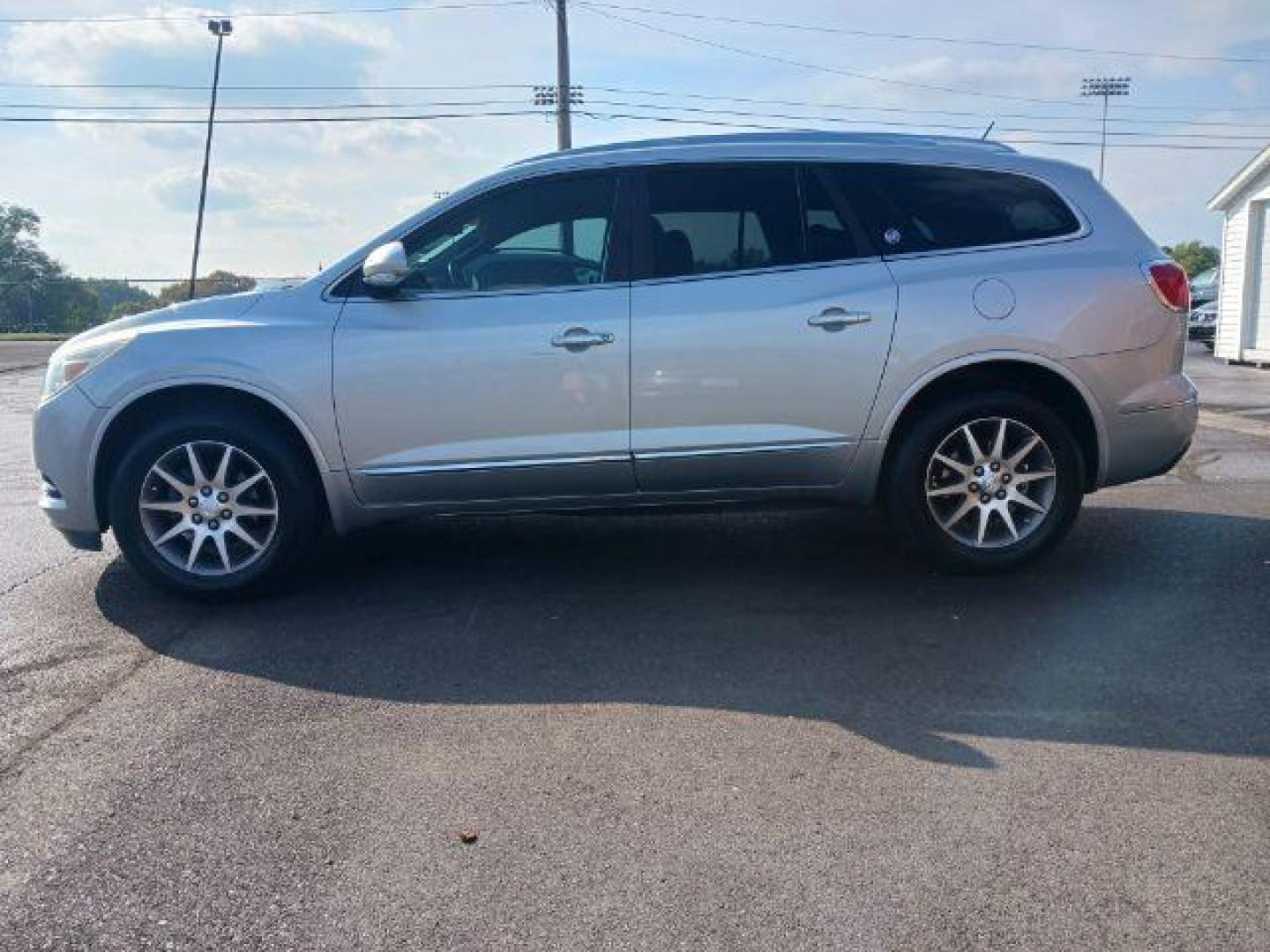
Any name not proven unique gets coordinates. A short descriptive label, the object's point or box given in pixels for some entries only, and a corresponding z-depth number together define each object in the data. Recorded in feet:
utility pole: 101.30
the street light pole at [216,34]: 138.02
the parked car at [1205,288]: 98.64
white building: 63.67
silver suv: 16.70
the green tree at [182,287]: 65.63
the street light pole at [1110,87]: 234.38
